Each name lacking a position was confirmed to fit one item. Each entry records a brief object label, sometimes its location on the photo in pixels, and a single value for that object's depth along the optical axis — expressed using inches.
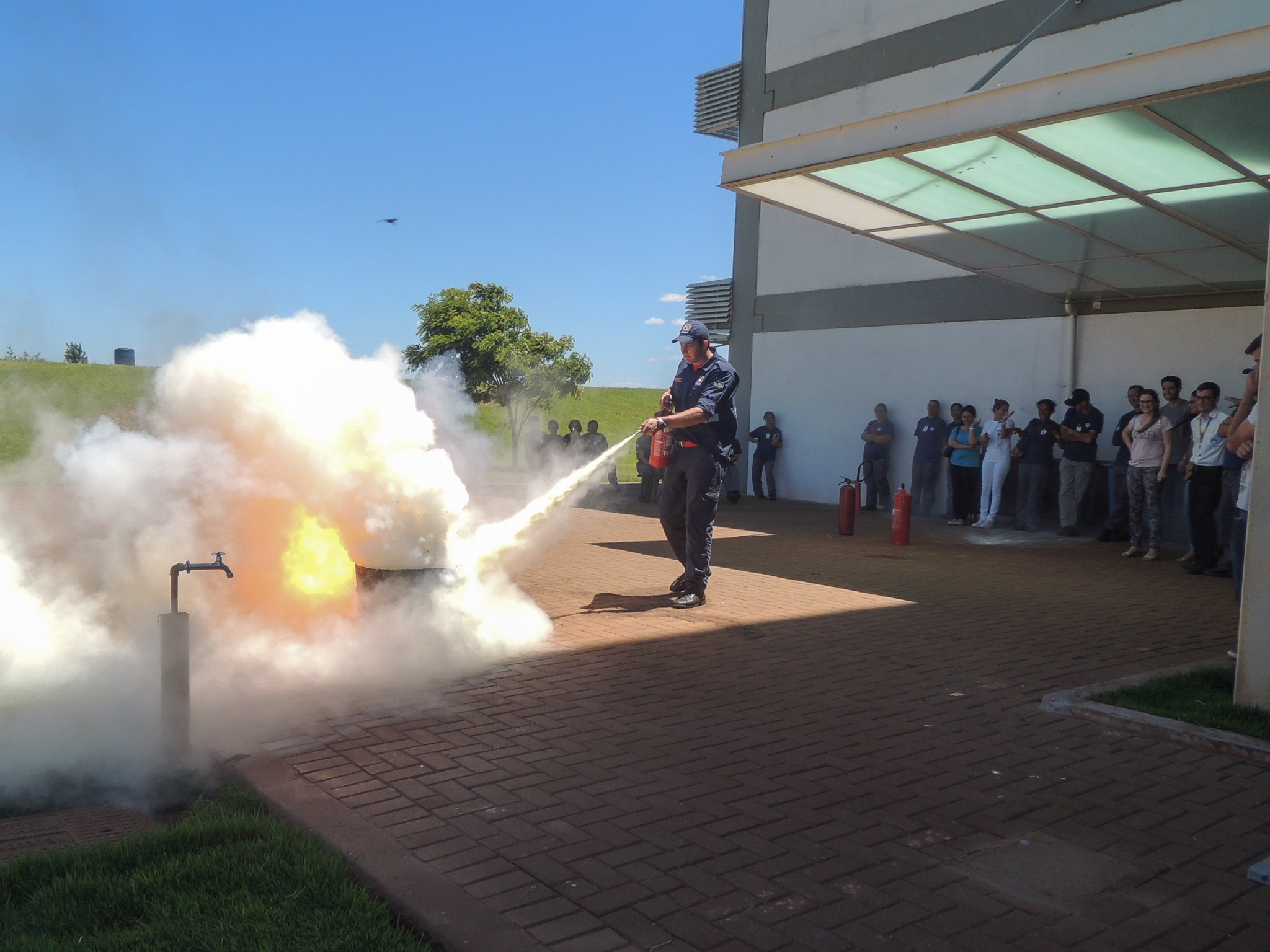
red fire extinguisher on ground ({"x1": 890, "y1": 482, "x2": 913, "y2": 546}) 498.6
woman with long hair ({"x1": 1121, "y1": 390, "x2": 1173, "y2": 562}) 439.8
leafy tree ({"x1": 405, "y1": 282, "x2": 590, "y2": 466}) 1133.7
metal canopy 308.8
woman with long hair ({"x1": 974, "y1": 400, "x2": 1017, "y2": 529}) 574.9
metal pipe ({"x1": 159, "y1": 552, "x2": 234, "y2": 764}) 170.9
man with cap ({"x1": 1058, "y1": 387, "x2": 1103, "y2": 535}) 531.2
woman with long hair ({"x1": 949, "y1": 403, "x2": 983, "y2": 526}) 598.2
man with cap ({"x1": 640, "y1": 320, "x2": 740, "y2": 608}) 313.4
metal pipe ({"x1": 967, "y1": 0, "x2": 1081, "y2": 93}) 418.2
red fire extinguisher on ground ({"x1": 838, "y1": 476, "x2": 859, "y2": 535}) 539.5
